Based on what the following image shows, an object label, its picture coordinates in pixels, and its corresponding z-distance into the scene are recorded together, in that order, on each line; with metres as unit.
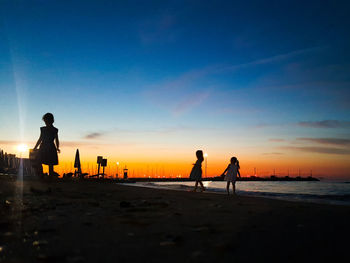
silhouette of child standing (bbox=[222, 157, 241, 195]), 16.07
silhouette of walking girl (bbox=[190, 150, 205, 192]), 17.52
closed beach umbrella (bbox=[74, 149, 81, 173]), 32.30
